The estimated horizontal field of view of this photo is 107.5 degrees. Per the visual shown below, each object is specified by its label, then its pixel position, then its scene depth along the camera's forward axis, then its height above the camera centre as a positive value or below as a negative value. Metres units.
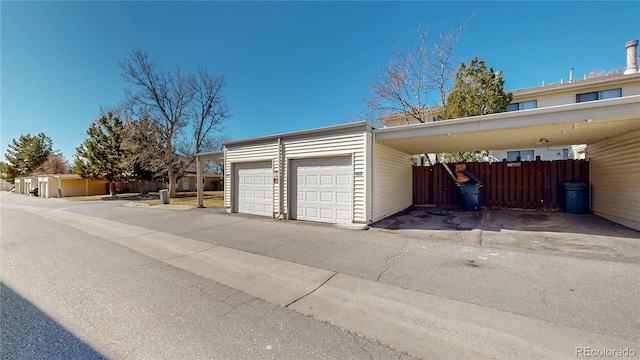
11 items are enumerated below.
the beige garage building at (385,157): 6.05 +0.79
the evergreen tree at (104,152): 22.53 +2.75
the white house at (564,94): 13.61 +5.21
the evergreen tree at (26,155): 35.59 +3.96
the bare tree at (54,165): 34.41 +2.36
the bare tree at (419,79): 13.74 +6.20
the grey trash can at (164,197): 16.53 -1.19
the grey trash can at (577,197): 8.81 -0.73
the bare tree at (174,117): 20.83 +5.91
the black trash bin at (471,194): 10.06 -0.67
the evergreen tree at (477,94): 12.24 +4.51
